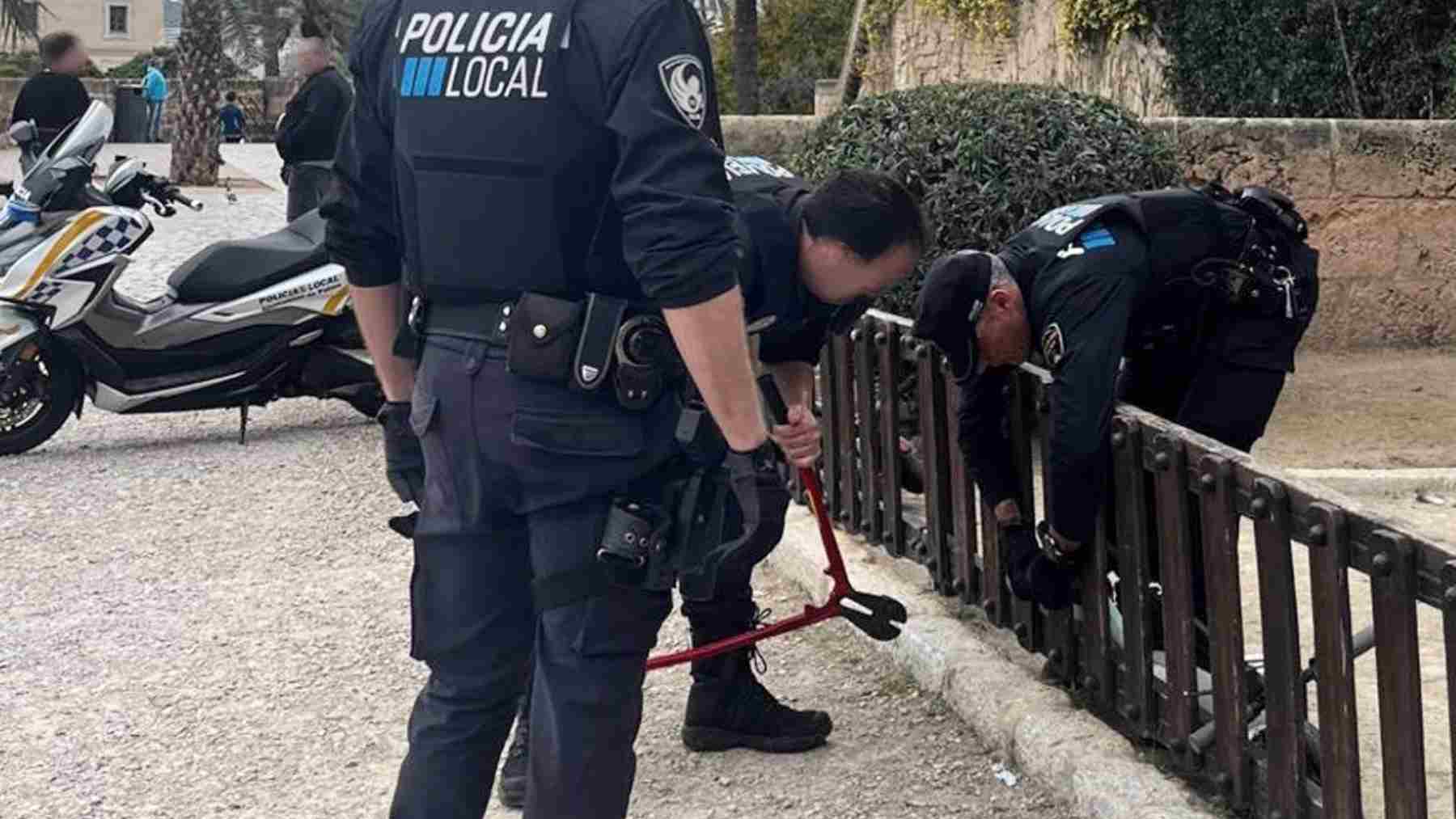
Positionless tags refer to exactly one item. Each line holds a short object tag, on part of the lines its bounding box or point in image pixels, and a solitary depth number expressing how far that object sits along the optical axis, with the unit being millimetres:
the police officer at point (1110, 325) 4152
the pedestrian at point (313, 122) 10930
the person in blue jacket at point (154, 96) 39344
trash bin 39750
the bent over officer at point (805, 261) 3850
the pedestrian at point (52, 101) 13805
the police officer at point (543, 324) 3084
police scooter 8070
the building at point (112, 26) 79875
